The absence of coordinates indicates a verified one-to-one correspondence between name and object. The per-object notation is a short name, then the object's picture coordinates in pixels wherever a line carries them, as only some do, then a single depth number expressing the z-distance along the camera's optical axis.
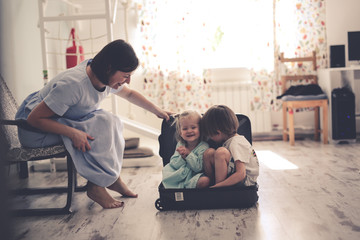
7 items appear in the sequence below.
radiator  4.11
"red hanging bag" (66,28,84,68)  3.45
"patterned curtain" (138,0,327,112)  4.02
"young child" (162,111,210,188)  1.75
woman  1.68
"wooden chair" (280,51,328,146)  3.59
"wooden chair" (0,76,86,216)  1.75
